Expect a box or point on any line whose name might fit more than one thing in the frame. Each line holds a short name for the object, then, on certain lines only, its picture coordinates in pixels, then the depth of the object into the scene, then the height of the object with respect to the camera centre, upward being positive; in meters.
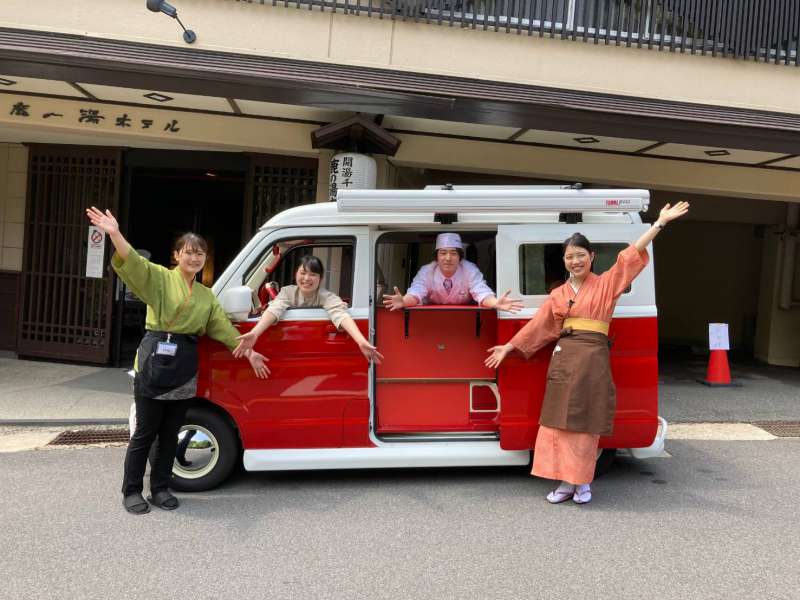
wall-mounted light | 6.58 +3.00
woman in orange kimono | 3.97 -0.39
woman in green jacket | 3.77 -0.49
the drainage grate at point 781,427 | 6.32 -1.25
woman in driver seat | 4.05 -0.14
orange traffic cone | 8.57 -0.89
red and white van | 4.14 -0.49
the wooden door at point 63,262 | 8.72 +0.07
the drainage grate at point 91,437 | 5.51 -1.58
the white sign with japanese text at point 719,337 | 8.60 -0.41
